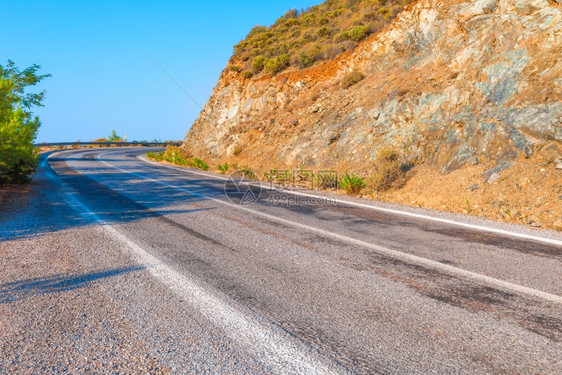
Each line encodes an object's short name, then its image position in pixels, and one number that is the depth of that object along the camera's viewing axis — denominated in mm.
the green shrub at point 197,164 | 21031
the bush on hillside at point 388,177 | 10805
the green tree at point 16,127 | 9379
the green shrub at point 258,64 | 27078
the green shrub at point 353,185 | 10961
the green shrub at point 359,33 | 20359
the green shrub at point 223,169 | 18370
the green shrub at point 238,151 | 21344
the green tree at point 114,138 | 55350
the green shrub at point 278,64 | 24766
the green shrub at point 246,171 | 17028
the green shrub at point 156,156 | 28266
